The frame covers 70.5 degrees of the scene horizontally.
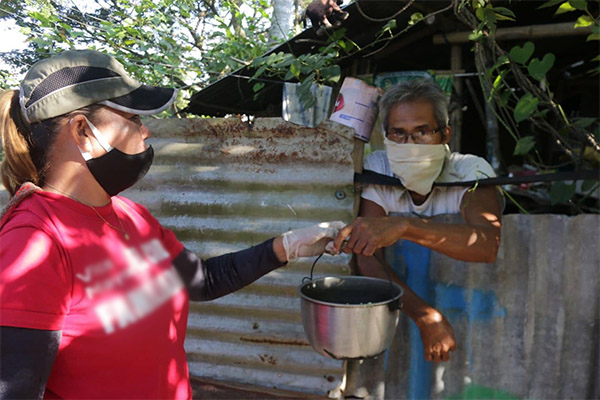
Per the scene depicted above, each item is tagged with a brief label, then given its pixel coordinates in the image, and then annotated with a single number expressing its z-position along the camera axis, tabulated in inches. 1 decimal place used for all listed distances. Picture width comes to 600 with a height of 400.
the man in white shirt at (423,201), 75.7
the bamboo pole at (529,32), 138.8
